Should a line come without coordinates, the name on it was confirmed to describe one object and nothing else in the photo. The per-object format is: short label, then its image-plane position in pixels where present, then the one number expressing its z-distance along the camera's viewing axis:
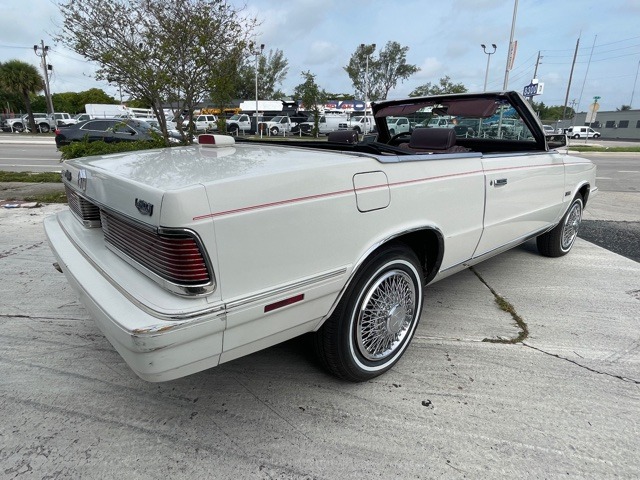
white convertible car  1.62
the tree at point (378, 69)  50.97
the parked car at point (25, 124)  37.03
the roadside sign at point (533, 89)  16.58
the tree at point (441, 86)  36.89
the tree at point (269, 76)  49.00
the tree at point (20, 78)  36.44
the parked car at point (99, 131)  14.67
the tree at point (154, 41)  7.22
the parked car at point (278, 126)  32.03
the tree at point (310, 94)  35.12
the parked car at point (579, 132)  45.96
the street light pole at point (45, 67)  36.44
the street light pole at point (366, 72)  49.03
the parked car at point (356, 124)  33.16
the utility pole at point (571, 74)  40.09
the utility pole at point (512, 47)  21.59
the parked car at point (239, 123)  31.64
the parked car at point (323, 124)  32.16
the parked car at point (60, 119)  34.87
